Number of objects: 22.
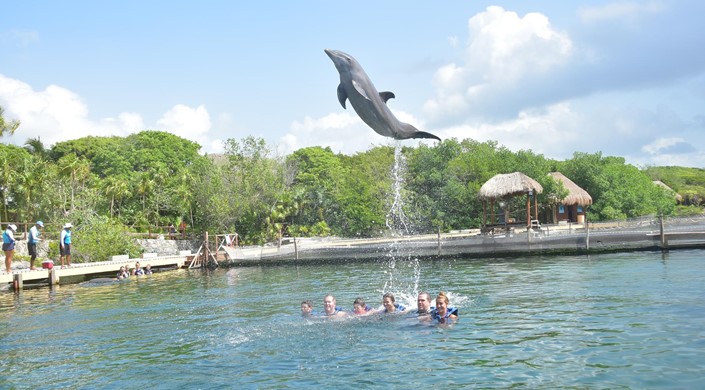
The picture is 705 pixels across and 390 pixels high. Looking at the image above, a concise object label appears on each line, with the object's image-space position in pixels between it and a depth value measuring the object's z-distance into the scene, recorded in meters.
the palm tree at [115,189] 43.66
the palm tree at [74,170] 40.56
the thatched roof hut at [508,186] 38.78
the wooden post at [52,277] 26.22
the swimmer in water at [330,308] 14.08
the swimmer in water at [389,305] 14.07
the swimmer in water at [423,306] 13.34
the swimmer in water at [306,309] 14.47
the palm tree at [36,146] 50.56
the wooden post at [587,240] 28.61
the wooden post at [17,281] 24.69
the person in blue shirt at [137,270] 30.78
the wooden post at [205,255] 35.69
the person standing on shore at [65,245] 27.00
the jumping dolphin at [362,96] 8.82
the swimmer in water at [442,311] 12.83
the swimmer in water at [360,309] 14.03
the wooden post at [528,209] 36.76
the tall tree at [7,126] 37.34
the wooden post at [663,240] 27.05
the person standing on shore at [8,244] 23.34
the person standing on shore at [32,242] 24.62
